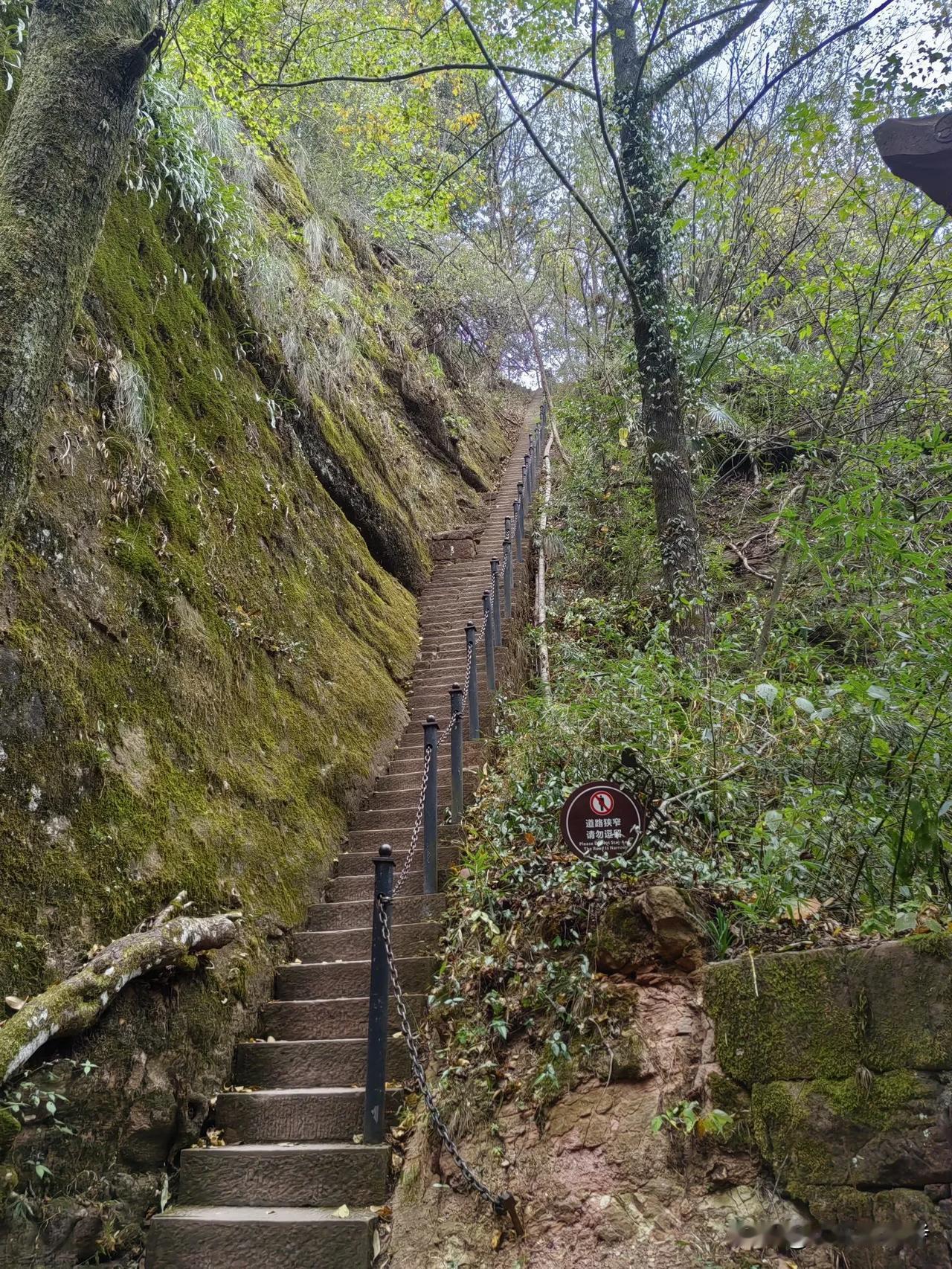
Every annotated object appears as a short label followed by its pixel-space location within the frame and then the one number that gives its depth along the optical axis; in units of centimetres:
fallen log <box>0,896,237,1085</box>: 286
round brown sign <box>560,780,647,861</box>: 370
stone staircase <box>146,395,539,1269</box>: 322
